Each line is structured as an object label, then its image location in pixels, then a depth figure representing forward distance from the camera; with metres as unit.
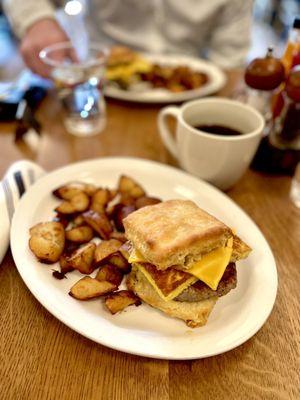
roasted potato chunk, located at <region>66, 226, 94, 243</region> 0.26
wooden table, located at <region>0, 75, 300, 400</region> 0.19
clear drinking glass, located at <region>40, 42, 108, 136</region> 0.38
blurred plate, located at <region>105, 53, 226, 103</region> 0.44
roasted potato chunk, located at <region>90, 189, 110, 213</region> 0.29
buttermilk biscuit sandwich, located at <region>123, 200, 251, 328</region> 0.21
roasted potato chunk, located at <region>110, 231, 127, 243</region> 0.26
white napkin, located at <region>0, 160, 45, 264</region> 0.25
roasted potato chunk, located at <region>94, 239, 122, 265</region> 0.24
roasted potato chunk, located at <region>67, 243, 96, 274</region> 0.23
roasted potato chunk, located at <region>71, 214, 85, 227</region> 0.27
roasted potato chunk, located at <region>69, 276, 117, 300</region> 0.21
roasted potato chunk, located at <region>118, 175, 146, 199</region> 0.30
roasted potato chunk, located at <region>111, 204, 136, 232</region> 0.27
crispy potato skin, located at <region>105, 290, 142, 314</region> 0.21
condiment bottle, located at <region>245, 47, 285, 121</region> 0.32
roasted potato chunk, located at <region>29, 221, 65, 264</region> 0.23
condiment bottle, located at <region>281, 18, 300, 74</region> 0.35
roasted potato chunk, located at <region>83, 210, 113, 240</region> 0.26
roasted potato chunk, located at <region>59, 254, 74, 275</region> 0.23
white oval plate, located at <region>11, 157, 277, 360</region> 0.19
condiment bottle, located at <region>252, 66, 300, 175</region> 0.33
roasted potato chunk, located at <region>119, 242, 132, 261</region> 0.24
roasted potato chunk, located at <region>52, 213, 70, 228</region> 0.27
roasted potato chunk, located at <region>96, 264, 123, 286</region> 0.23
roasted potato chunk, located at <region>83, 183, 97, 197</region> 0.30
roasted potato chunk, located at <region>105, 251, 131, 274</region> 0.24
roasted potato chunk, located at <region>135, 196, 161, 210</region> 0.28
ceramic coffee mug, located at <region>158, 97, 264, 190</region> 0.30
